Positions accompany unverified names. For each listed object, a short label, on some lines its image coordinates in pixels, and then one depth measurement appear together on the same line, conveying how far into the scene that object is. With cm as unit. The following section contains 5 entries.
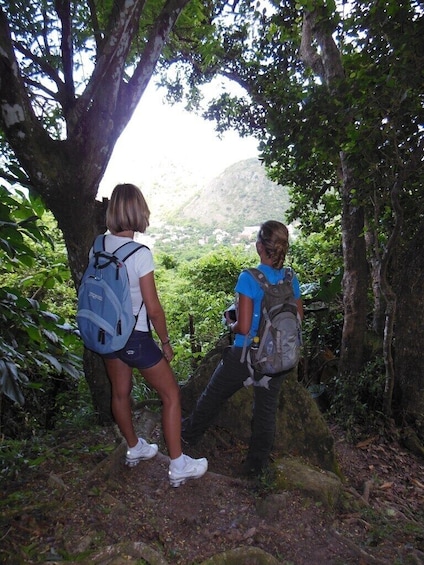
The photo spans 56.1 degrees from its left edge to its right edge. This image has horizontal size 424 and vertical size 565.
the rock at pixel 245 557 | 227
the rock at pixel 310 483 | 302
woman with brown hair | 281
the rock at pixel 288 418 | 362
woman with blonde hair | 247
